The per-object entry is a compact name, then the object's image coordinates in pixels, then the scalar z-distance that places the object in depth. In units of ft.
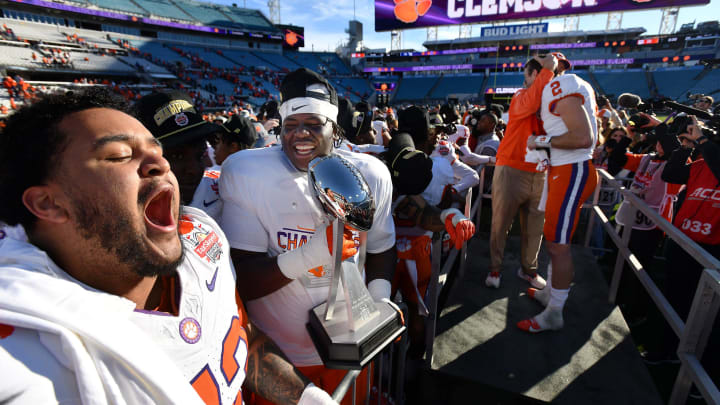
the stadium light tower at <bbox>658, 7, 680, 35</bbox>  122.06
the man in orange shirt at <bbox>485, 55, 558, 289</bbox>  11.33
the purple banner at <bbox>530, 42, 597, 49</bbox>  131.95
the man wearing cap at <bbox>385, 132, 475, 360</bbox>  7.32
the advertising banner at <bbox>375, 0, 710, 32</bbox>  106.32
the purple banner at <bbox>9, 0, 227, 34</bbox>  99.03
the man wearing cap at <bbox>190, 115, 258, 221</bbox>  10.10
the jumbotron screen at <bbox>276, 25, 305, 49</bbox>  163.10
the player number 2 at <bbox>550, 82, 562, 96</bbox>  9.25
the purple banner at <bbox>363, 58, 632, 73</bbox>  131.66
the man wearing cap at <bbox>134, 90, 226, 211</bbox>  5.47
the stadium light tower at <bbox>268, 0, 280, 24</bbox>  181.78
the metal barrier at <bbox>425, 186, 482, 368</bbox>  7.72
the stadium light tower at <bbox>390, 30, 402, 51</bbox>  151.43
